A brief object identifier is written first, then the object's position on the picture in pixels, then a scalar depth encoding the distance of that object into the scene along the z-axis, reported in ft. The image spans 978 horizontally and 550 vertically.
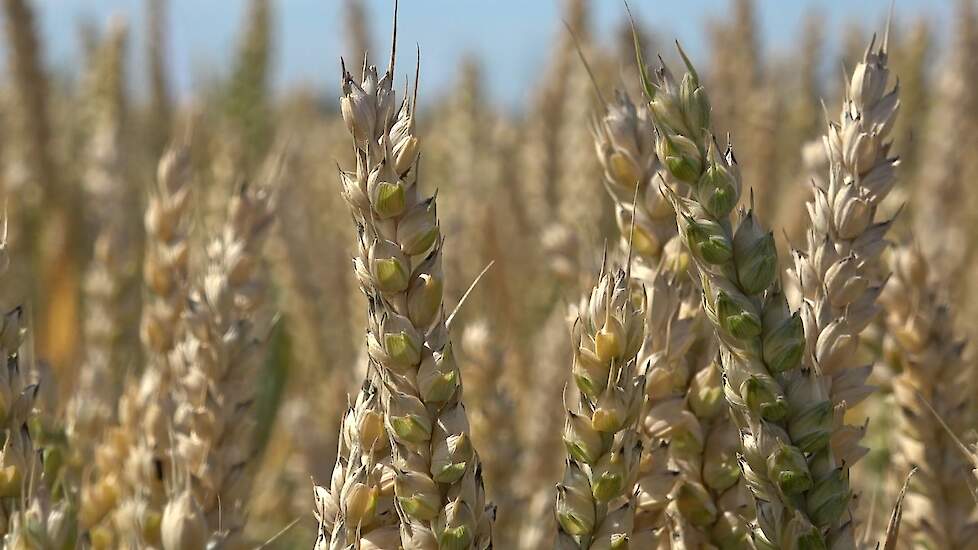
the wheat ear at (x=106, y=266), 1.08
